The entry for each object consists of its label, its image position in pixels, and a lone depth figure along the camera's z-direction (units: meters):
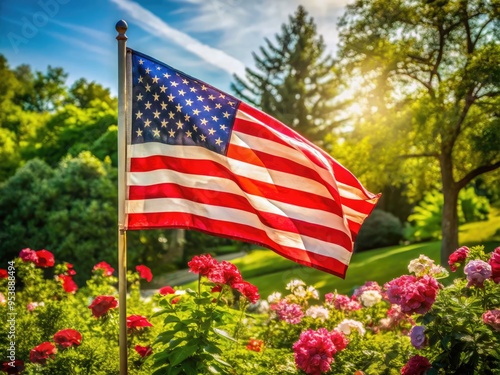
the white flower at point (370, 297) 6.78
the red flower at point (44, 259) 7.76
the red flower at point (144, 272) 6.96
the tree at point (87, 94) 42.69
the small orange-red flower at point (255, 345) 6.06
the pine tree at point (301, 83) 32.59
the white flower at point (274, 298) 6.92
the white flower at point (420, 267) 5.51
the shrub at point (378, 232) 23.61
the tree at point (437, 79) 13.00
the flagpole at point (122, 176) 4.30
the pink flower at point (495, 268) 4.37
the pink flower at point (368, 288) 7.01
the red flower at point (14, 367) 5.53
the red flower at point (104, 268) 9.01
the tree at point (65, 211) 19.22
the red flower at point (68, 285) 7.58
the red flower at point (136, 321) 5.39
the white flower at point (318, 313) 6.50
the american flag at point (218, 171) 4.42
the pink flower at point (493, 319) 4.20
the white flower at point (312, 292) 6.89
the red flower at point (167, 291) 6.50
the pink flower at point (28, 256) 7.84
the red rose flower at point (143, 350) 5.27
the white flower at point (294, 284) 6.89
